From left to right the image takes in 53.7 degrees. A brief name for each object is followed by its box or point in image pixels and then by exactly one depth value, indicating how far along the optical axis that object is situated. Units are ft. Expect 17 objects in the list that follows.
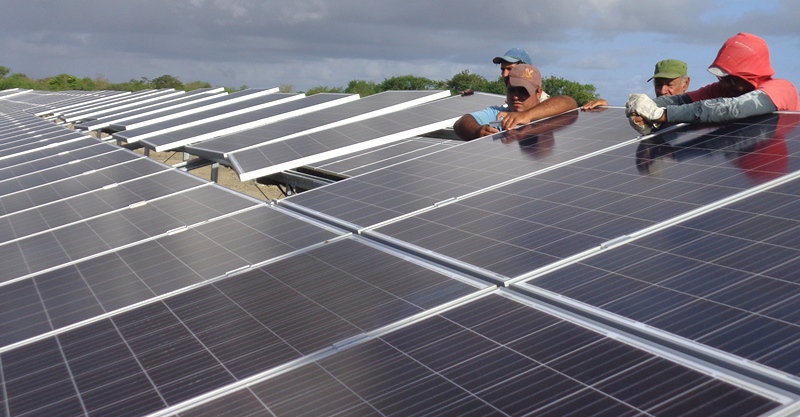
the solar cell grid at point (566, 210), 18.02
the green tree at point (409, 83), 148.38
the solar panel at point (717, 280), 12.12
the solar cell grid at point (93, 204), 32.58
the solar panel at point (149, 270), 20.16
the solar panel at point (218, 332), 14.98
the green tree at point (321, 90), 161.38
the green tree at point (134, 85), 241.00
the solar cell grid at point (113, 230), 26.35
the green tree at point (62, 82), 277.85
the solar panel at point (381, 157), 35.73
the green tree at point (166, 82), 258.16
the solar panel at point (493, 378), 10.91
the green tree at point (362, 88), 165.67
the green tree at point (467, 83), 141.05
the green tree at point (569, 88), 126.11
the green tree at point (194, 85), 237.55
